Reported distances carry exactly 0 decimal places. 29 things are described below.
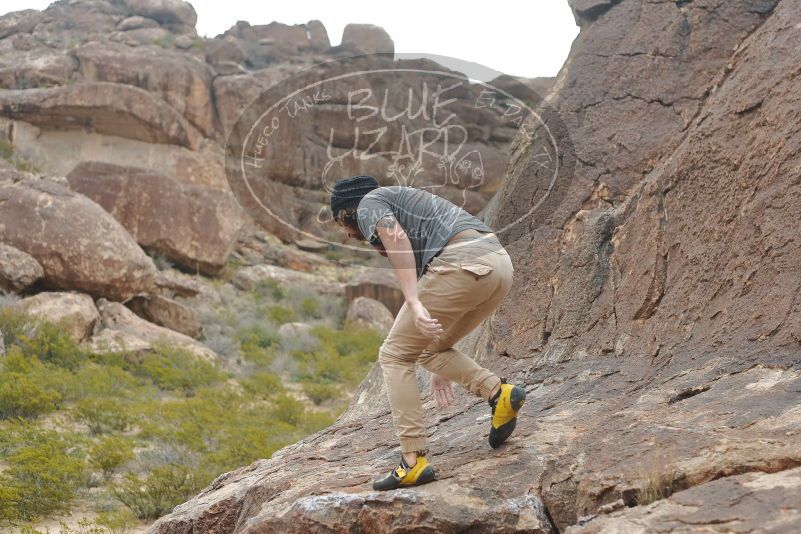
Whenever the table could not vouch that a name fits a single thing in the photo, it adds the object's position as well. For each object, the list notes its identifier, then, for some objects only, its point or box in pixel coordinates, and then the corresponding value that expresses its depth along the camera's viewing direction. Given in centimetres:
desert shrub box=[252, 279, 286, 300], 1946
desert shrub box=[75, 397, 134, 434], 916
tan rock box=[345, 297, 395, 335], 1775
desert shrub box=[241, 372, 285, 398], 1223
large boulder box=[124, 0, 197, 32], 3466
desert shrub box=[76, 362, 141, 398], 1027
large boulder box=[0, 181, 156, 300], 1280
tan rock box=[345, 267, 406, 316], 1894
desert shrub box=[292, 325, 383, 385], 1402
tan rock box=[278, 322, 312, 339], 1634
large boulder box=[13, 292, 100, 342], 1196
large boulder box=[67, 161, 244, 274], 1712
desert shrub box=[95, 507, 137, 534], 604
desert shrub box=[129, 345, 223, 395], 1157
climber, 314
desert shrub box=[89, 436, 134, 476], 750
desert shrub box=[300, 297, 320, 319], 1886
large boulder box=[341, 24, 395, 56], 3500
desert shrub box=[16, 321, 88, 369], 1116
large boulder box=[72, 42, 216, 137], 2541
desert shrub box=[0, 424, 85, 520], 623
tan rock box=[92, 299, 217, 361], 1294
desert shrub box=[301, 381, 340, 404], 1247
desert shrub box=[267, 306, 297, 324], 1781
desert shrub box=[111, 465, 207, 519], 677
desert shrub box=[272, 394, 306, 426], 1080
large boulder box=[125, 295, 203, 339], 1423
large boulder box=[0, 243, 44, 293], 1247
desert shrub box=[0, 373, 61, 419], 887
